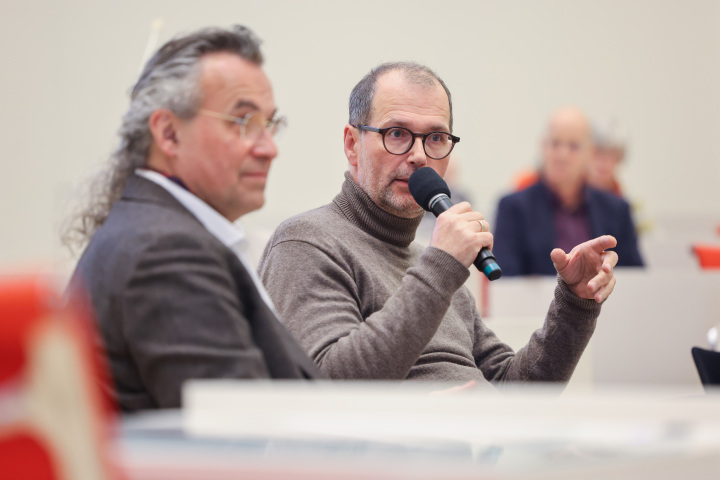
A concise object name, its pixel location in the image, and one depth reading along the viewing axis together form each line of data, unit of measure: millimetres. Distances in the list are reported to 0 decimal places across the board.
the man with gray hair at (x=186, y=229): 2884
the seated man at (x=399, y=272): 3113
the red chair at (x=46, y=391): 1811
